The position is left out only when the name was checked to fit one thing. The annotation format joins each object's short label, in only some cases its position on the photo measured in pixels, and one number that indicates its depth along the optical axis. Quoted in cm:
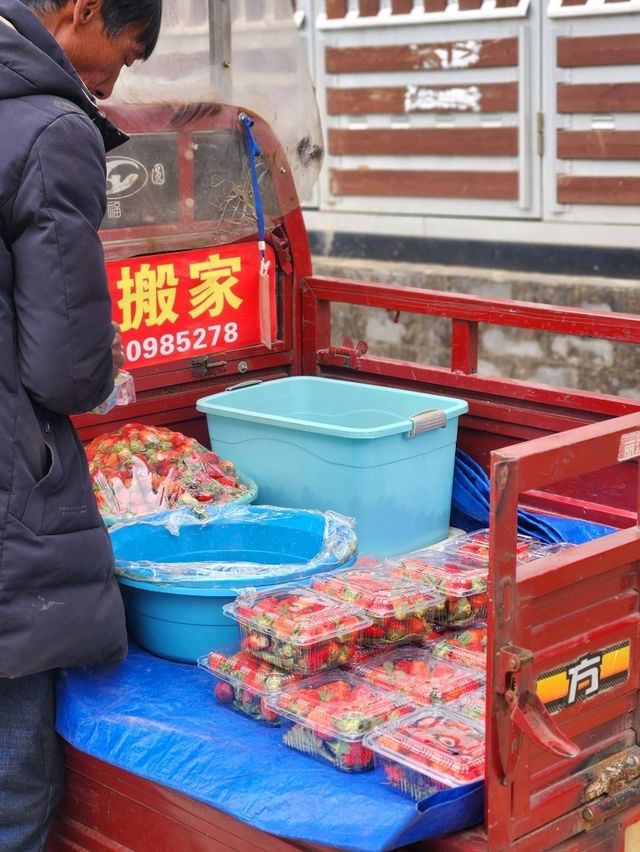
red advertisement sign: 320
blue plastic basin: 249
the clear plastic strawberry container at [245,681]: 228
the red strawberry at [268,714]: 229
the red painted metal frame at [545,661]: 191
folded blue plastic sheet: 302
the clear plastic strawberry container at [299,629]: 227
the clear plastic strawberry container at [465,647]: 238
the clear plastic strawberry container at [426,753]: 199
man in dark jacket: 199
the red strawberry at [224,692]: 238
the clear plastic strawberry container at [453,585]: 250
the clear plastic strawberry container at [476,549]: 269
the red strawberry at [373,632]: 237
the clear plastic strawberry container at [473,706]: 216
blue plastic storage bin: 297
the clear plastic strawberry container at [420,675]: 225
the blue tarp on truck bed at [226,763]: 197
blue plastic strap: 336
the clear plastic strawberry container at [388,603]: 238
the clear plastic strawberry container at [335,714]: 211
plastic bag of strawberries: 298
